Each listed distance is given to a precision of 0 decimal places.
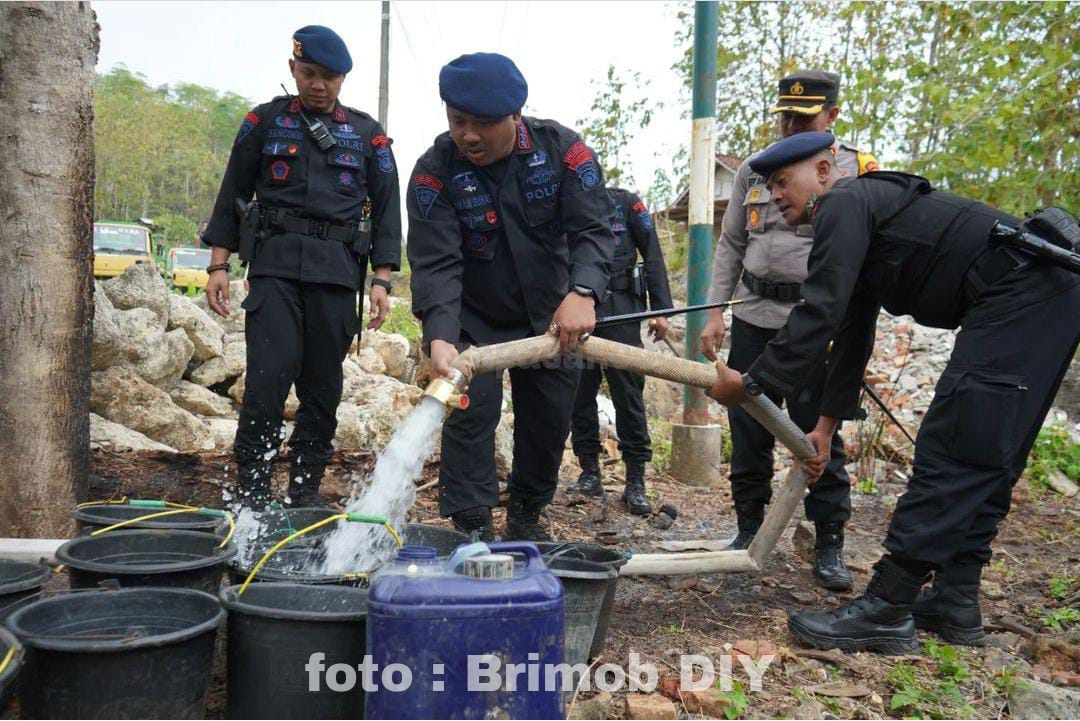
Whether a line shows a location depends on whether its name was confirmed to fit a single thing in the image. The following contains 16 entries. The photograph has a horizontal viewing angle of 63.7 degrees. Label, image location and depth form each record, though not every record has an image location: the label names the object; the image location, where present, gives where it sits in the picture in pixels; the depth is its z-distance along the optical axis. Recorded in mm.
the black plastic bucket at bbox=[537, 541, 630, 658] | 2760
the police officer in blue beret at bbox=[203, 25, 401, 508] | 4008
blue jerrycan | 1859
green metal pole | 6453
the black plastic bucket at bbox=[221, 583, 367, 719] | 2062
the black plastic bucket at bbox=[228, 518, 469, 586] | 2414
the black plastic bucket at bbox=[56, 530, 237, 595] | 2336
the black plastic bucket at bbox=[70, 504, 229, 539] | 2795
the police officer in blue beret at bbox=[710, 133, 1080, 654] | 2951
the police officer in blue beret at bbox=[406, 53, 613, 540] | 3480
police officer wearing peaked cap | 3877
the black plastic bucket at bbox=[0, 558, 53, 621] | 2236
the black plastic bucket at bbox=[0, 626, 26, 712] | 1677
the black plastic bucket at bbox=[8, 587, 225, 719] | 1847
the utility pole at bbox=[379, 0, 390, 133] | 17281
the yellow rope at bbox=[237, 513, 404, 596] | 2213
